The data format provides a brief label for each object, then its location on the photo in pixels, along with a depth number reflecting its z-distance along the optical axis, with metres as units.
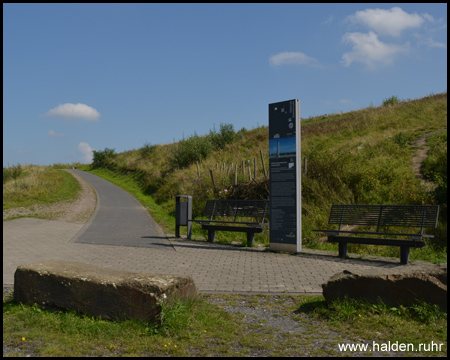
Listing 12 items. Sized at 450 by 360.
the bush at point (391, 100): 34.12
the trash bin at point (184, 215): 13.23
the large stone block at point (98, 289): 4.70
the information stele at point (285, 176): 10.34
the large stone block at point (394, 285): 4.84
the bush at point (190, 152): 27.94
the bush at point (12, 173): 33.98
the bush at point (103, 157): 59.00
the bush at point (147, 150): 45.02
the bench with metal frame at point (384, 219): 8.77
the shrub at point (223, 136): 31.00
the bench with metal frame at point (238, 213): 11.50
